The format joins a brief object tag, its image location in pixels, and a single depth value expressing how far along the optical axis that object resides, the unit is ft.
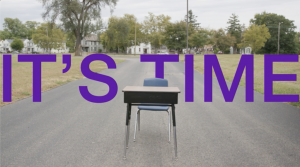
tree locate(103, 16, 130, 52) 164.45
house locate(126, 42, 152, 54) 325.83
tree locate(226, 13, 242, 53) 290.81
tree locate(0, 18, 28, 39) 384.29
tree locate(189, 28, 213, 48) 212.23
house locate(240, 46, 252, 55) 211.25
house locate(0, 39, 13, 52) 357.82
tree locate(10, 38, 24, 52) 278.87
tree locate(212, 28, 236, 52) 257.75
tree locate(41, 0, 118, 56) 146.51
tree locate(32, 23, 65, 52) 219.06
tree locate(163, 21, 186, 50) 241.14
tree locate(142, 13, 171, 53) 278.46
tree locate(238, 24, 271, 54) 190.08
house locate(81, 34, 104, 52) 367.66
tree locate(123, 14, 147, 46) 272.51
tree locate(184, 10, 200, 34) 323.37
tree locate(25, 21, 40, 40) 394.13
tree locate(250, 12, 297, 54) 236.63
